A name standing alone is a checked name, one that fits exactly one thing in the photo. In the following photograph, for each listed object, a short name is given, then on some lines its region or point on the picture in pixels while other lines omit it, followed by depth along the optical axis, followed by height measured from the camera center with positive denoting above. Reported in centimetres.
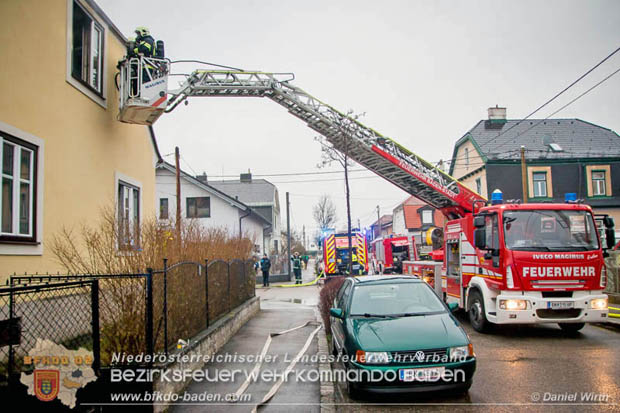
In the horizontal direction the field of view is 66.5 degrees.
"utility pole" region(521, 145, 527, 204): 2318 +314
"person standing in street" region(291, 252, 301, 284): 3011 -163
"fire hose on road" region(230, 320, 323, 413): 605 -199
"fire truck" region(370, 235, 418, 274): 2894 -82
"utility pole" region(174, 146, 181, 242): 2005 +381
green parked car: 571 -133
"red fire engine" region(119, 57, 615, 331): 946 -45
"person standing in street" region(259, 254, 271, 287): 2823 -142
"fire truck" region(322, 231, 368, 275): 2631 -68
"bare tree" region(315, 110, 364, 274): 1511 +315
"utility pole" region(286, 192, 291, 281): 3316 -2
